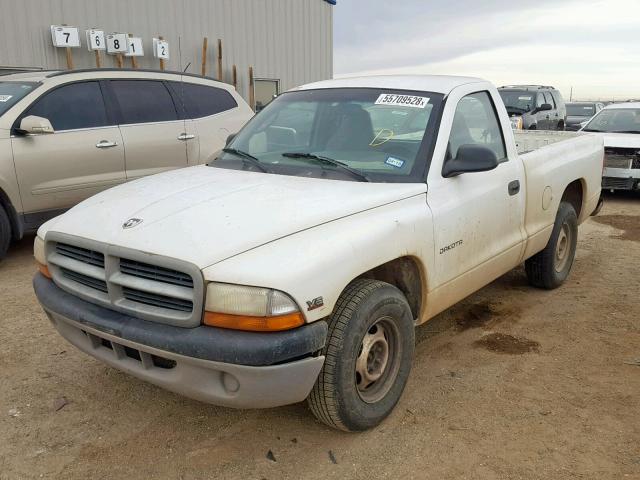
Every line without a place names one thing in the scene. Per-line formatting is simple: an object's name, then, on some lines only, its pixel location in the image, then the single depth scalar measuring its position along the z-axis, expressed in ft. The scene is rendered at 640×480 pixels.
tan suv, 19.08
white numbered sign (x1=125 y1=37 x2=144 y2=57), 38.37
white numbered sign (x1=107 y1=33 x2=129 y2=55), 37.24
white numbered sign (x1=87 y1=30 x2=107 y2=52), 36.35
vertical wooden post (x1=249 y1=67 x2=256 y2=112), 49.42
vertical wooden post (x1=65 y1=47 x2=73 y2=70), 35.17
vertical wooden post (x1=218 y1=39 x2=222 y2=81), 45.42
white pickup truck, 8.14
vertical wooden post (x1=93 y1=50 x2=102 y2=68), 36.96
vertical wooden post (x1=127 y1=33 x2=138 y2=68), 39.21
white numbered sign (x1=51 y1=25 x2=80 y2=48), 34.42
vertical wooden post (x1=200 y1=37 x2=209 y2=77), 44.25
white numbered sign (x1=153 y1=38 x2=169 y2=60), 40.19
